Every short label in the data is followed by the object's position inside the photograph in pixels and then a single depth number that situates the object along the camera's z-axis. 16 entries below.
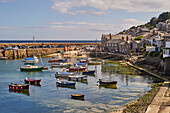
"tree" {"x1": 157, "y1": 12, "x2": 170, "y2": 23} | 186.68
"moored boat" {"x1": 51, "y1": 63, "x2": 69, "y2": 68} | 73.50
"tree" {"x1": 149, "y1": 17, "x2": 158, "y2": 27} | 191.75
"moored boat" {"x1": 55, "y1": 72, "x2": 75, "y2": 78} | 52.25
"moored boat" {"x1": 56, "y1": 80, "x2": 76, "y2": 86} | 41.81
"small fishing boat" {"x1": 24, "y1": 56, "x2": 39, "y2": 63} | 83.31
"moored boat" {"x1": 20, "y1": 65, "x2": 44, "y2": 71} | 63.45
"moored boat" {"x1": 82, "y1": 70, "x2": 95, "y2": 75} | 56.92
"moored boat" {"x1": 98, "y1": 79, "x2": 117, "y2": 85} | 42.38
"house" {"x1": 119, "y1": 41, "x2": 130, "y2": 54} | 98.01
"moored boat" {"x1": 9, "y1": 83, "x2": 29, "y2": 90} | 38.75
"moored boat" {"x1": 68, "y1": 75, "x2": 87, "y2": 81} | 48.47
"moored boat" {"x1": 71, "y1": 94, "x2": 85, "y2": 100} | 33.16
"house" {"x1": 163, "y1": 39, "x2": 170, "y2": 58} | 52.60
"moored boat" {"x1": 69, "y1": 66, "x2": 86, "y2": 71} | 62.33
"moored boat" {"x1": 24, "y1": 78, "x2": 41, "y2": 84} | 44.51
